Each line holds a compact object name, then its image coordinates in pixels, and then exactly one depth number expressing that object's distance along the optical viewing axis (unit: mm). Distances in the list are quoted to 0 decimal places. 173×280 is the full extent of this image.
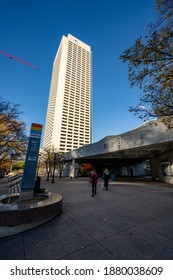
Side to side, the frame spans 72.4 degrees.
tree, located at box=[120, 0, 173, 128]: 4938
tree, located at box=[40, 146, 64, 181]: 27727
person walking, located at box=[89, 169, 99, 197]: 7551
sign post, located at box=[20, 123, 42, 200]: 5289
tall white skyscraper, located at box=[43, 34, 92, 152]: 102312
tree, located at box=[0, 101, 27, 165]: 15634
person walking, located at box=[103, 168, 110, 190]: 10197
